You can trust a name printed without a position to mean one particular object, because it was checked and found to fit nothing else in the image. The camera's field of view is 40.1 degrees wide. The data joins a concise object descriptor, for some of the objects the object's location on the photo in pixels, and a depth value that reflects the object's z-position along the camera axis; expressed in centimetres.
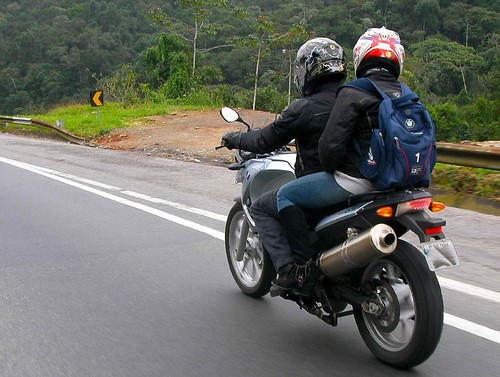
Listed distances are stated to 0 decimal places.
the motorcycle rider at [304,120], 409
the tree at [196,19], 2847
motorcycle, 346
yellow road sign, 2184
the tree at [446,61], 4788
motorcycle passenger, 370
